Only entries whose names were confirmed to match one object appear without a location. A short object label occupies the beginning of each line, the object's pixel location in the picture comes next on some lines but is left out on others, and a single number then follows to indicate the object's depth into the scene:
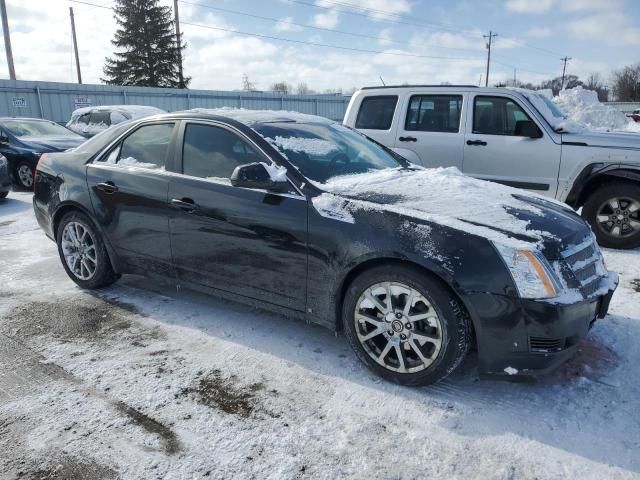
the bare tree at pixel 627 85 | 52.50
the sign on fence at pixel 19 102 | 18.61
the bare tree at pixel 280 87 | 70.53
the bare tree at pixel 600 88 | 58.30
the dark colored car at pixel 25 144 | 10.39
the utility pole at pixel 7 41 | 23.80
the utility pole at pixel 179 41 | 33.94
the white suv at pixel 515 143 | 5.68
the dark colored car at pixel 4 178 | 9.03
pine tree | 40.44
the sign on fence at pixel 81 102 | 20.50
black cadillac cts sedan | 2.63
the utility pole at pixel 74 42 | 38.00
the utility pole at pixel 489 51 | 61.23
